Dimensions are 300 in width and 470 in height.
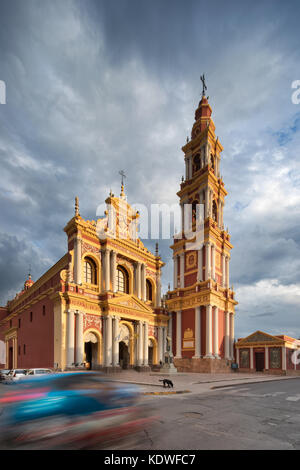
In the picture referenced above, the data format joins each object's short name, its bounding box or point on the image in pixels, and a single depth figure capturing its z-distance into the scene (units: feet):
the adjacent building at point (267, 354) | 116.88
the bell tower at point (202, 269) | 108.20
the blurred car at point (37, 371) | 61.59
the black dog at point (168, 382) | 51.41
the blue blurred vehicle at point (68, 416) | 18.24
